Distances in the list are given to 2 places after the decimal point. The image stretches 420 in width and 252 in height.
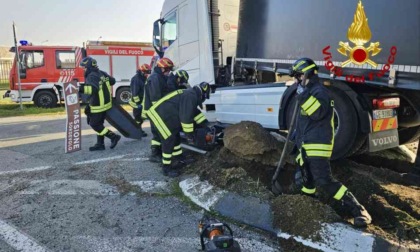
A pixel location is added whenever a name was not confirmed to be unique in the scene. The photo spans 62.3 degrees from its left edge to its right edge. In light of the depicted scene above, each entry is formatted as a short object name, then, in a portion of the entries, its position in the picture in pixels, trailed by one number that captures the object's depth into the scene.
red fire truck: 13.89
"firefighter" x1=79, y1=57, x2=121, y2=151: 6.57
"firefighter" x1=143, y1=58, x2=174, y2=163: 5.64
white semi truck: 3.40
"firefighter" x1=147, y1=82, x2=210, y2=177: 5.04
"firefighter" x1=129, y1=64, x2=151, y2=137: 7.85
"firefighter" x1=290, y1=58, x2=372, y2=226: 3.28
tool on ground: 2.46
